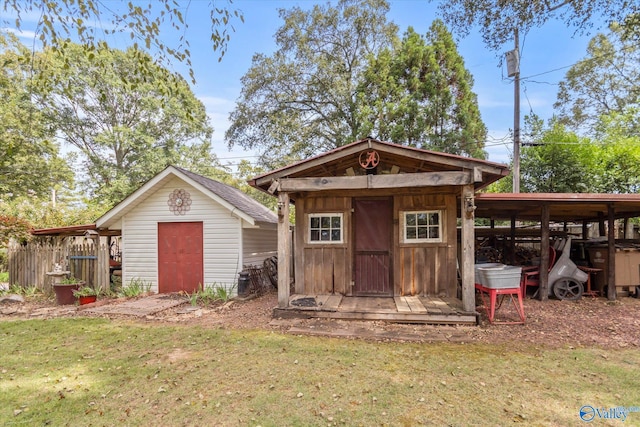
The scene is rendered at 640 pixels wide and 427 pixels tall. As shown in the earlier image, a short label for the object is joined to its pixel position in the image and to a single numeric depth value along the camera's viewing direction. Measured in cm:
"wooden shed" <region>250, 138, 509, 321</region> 593
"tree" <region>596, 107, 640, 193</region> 1138
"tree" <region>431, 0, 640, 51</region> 531
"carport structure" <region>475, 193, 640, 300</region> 654
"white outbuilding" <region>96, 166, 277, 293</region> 848
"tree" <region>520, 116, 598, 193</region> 1196
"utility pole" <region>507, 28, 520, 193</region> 1115
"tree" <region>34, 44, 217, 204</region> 1992
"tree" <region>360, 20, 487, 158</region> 1501
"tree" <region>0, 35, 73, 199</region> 1545
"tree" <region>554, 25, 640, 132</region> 1862
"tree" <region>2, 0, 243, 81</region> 302
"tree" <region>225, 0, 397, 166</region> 1745
